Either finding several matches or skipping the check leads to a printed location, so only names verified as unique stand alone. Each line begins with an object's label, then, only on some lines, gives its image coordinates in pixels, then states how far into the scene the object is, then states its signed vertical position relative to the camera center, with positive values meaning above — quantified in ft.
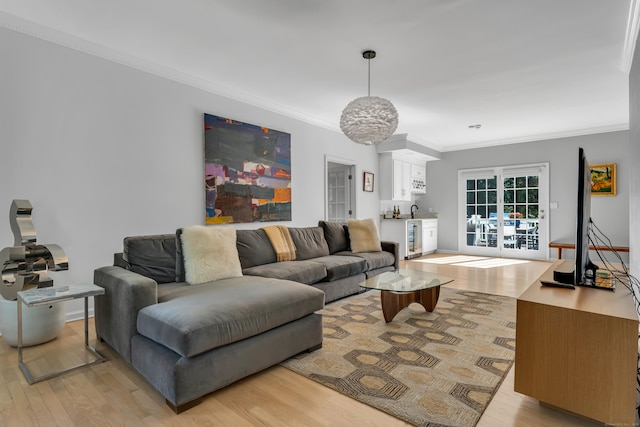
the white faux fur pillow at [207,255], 8.63 -1.23
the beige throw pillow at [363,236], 15.02 -1.22
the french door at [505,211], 22.16 -0.14
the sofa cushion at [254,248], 11.03 -1.33
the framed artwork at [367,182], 21.77 +1.79
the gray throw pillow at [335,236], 15.06 -1.22
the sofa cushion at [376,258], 13.85 -2.09
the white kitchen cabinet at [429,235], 24.43 -1.96
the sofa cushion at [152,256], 8.43 -1.21
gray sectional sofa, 5.62 -2.11
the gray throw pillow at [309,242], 13.21 -1.34
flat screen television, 5.96 -0.50
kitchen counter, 22.61 -1.74
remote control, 6.33 -1.44
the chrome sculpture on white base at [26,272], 7.65 -1.45
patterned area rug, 5.81 -3.33
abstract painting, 13.34 +1.60
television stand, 4.76 -2.17
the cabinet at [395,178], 22.74 +2.17
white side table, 6.40 -1.71
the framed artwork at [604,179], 19.51 +1.77
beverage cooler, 23.00 -2.10
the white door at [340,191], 21.30 +1.17
